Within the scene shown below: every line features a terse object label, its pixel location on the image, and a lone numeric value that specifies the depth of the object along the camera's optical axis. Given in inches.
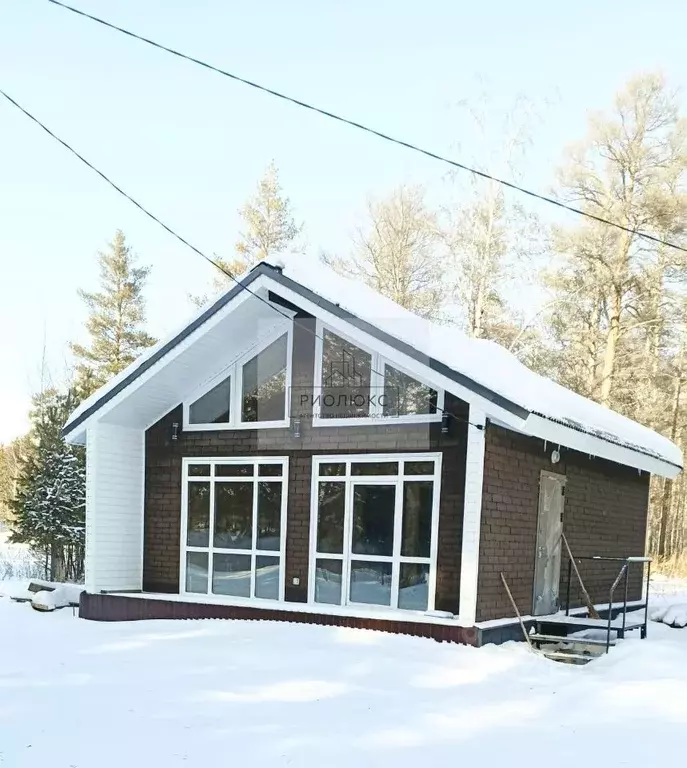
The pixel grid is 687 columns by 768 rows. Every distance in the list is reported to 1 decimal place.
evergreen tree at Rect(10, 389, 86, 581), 599.5
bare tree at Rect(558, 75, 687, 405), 776.9
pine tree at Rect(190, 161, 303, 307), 1003.9
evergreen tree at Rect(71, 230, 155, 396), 1120.8
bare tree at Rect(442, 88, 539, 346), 736.3
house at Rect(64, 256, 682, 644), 341.4
